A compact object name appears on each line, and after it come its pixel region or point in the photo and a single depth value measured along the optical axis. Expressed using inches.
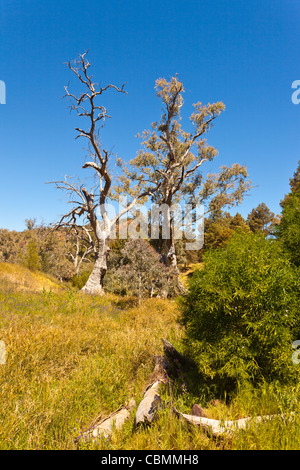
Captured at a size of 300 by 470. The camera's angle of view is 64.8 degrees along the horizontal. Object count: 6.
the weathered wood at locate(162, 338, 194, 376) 179.6
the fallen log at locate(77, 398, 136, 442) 110.1
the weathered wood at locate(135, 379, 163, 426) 119.2
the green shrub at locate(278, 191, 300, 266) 172.6
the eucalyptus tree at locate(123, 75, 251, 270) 734.5
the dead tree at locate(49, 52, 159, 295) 513.7
